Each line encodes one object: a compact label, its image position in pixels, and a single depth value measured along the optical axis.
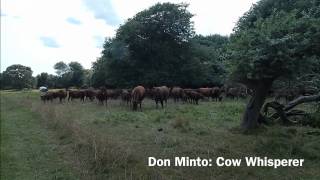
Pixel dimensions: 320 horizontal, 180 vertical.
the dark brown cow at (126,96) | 18.86
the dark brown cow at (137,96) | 16.12
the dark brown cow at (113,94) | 21.72
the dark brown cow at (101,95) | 19.99
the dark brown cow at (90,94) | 22.35
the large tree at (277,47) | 7.22
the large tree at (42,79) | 70.36
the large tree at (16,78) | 67.70
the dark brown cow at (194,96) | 19.76
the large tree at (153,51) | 28.80
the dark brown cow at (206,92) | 23.18
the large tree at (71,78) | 61.16
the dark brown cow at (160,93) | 17.99
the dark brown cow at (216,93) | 23.07
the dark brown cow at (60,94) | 23.41
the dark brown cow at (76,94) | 23.30
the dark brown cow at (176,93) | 21.20
